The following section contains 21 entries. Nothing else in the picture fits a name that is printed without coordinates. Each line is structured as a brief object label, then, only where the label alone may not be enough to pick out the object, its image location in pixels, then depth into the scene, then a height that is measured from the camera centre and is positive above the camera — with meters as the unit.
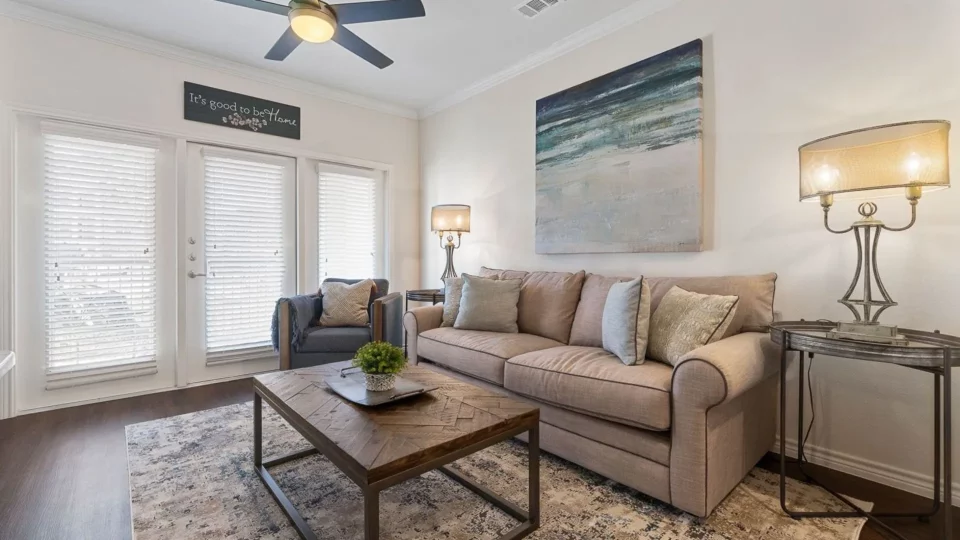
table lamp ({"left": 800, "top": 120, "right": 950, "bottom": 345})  1.53 +0.37
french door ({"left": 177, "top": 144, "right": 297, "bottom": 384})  3.53 +0.09
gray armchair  3.36 -0.55
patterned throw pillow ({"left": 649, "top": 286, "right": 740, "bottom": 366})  1.96 -0.26
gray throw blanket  3.36 -0.42
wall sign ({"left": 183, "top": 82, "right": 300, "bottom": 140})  3.48 +1.35
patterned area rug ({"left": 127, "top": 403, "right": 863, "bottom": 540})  1.62 -0.99
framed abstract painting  2.57 +0.73
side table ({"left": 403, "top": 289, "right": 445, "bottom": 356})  3.91 -0.26
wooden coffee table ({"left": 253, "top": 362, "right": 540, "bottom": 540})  1.25 -0.55
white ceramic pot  1.76 -0.47
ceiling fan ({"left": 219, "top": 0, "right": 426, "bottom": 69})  2.02 +1.24
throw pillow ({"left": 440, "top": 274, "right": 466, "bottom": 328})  3.20 -0.25
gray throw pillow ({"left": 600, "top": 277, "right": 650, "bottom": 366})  2.08 -0.28
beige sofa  1.63 -0.58
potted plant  1.74 -0.40
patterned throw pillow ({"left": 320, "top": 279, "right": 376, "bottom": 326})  3.57 -0.31
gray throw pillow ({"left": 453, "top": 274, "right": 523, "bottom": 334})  2.99 -0.27
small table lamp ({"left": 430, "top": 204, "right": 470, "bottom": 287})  3.95 +0.45
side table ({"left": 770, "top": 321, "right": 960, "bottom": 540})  1.39 -0.30
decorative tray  1.68 -0.51
